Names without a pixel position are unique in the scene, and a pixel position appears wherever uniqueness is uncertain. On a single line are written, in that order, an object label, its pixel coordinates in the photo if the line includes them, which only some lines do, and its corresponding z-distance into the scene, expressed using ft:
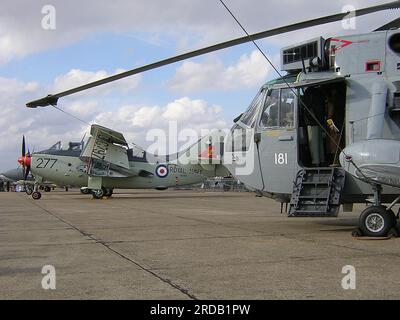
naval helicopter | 28.43
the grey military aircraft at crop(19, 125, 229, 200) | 95.45
